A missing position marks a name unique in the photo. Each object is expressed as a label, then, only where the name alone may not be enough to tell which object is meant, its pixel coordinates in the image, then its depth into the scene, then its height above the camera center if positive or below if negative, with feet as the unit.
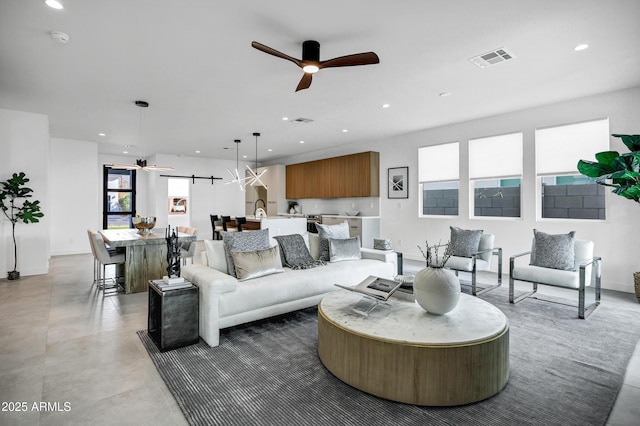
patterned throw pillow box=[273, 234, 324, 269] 12.55 -1.61
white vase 7.68 -1.88
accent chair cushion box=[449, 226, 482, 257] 15.40 -1.46
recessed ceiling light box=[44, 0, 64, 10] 8.15 +5.32
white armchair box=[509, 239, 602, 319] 11.43 -2.42
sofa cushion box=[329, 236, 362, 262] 13.60 -1.59
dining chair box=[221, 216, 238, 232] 26.85 -0.96
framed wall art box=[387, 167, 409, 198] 23.67 +2.25
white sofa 9.14 -2.44
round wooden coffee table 6.38 -2.93
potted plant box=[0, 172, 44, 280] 17.02 +0.44
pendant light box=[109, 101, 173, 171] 16.27 +5.45
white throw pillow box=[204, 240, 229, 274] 11.29 -1.56
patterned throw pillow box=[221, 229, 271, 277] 11.04 -1.04
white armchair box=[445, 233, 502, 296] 14.30 -2.26
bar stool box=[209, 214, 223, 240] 28.99 -1.12
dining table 14.65 -2.03
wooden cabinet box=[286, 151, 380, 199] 25.49 +3.06
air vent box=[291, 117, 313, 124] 19.69 +5.65
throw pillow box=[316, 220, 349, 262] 13.92 -0.99
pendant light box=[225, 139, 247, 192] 26.27 +5.79
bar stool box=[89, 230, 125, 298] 14.43 -1.94
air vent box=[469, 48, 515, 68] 11.03 +5.42
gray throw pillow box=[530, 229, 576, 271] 12.73 -1.60
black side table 8.78 -2.90
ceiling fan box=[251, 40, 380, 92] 8.81 +4.30
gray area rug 6.15 -3.82
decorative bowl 16.72 -0.54
